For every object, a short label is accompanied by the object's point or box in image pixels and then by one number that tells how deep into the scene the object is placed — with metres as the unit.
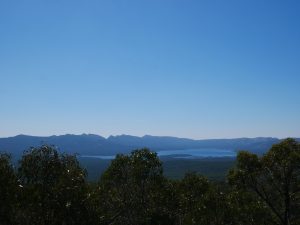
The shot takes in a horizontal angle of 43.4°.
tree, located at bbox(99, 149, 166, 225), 36.12
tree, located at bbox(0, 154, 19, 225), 19.73
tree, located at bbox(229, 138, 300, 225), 38.28
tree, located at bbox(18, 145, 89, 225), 19.92
